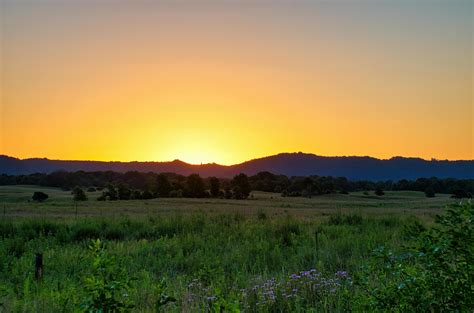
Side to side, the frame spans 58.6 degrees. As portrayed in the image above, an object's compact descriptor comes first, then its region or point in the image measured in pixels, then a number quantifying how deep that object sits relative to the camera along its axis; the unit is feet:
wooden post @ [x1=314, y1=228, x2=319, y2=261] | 37.55
